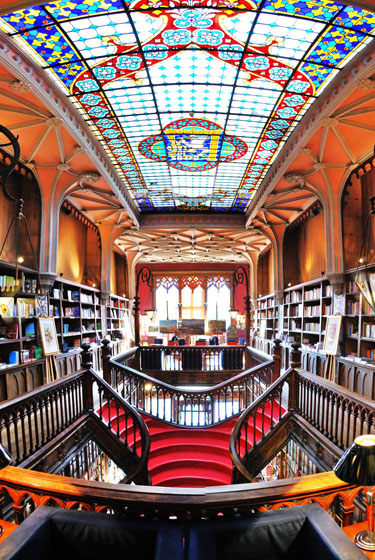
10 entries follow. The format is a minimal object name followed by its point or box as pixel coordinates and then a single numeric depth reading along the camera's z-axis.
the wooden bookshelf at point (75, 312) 8.48
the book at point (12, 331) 6.20
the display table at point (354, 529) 2.00
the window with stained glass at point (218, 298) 20.95
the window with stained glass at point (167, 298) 21.05
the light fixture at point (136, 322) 9.76
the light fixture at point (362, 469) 1.79
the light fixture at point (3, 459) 1.92
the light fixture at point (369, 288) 3.02
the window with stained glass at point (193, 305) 21.05
